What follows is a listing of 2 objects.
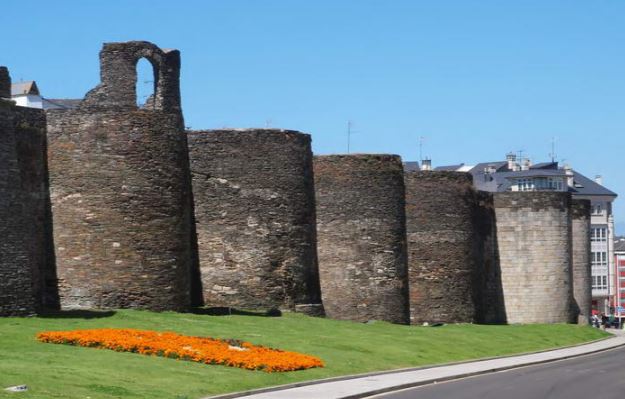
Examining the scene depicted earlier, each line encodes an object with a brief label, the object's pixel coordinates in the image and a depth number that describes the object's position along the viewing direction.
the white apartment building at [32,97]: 86.81
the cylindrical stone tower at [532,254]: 74.00
